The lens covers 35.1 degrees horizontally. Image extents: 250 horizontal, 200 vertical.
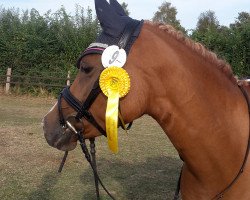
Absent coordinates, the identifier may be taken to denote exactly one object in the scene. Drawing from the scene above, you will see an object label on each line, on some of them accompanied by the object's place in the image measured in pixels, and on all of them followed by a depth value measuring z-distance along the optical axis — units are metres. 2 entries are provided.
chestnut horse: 2.27
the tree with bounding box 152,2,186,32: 55.79
